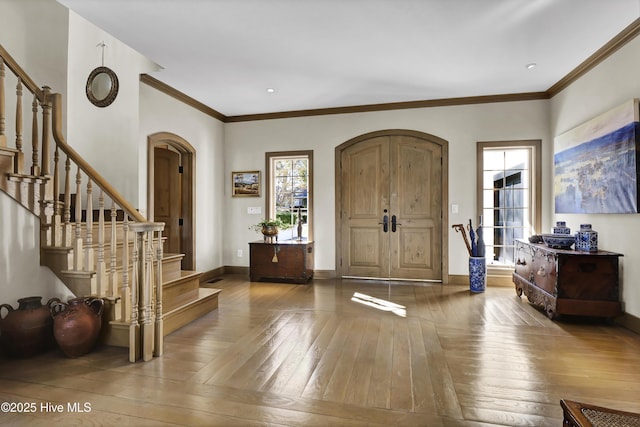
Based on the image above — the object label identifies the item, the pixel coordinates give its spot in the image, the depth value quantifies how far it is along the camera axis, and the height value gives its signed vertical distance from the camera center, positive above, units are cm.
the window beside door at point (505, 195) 501 +34
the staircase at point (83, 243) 257 -20
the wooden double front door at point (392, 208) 532 +16
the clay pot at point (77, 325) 247 -81
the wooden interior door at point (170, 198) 521 +32
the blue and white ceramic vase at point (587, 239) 345 -24
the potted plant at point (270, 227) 543 -15
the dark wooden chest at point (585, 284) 333 -68
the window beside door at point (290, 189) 584 +52
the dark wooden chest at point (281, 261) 530 -70
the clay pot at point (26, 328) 247 -83
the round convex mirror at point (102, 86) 373 +151
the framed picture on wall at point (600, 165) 316 +58
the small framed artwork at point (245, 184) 600 +63
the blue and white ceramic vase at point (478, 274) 469 -81
